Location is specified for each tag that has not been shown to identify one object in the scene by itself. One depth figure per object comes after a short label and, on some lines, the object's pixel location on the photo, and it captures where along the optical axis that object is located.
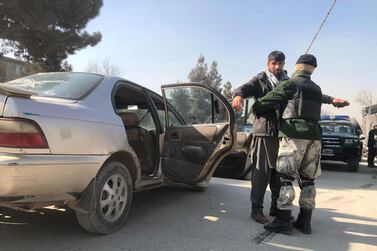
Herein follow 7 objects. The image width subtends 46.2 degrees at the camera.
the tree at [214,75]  58.95
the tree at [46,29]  16.84
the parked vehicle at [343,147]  13.43
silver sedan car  3.48
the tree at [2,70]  23.81
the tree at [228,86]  59.12
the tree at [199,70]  56.87
